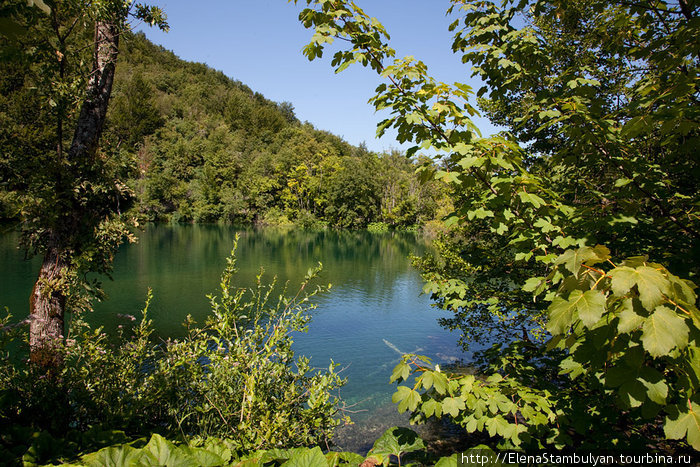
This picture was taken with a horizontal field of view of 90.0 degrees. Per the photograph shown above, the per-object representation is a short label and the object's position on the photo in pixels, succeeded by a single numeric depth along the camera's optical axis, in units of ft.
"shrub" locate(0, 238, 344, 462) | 10.68
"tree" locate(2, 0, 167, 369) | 15.47
